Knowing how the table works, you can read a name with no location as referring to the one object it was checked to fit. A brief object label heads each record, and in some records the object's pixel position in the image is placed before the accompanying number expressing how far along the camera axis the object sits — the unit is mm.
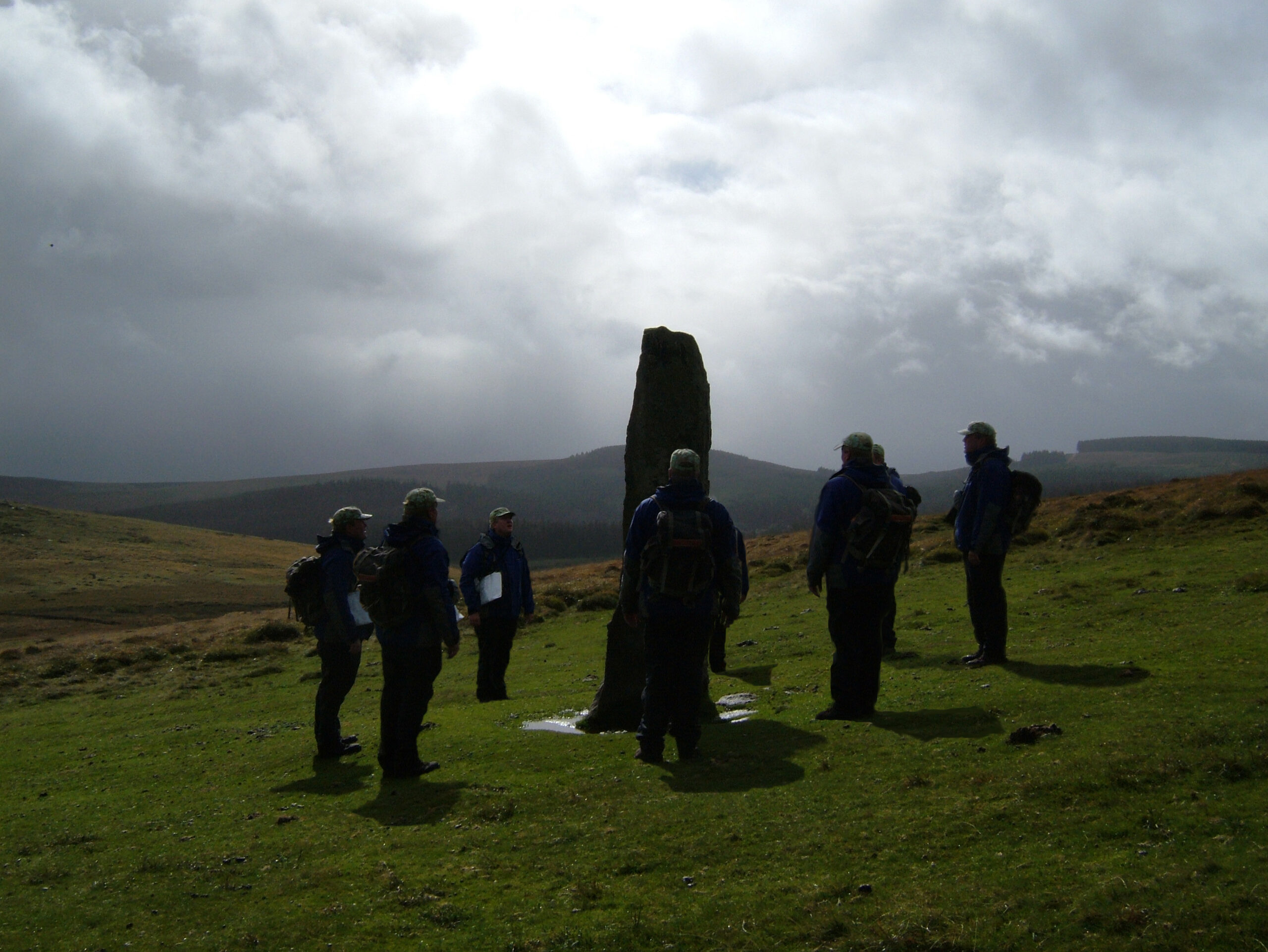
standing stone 12219
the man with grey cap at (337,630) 10383
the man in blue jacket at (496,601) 14039
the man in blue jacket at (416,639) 9117
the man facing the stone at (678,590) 8258
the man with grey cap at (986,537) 10578
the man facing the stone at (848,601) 9016
